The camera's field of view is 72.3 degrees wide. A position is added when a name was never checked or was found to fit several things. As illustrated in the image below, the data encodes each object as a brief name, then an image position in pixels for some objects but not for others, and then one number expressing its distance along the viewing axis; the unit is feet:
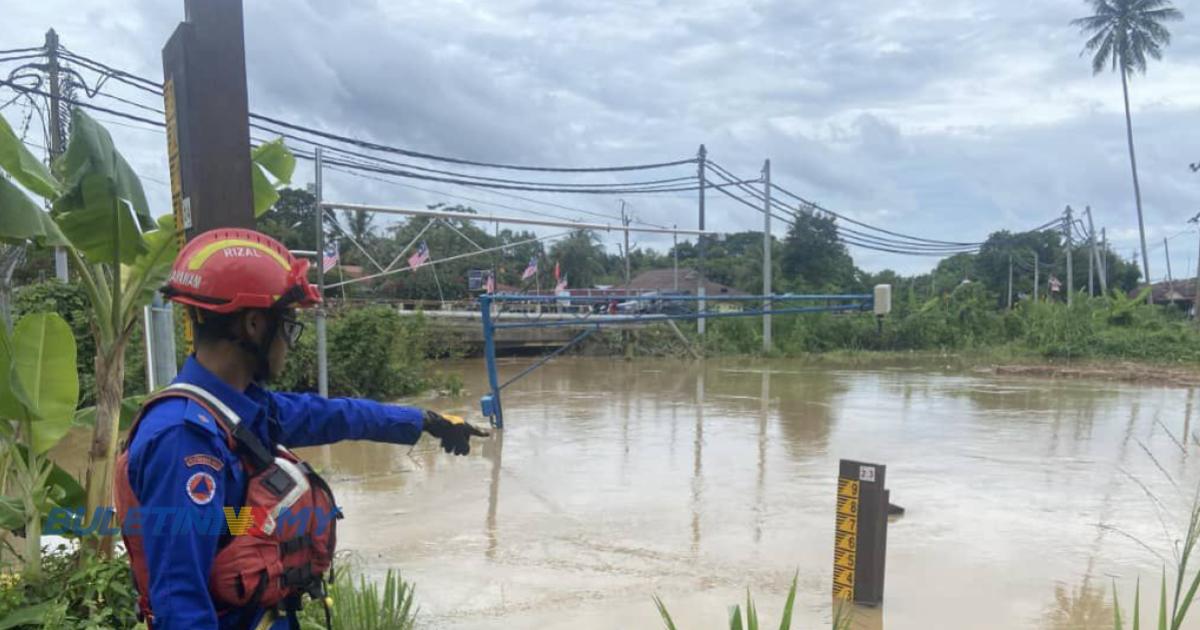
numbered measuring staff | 14.96
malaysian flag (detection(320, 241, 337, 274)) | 47.96
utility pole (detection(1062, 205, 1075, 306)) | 121.13
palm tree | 114.93
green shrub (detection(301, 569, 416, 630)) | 10.48
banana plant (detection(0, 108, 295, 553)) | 10.61
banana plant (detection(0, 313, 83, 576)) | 10.53
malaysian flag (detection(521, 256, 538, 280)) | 75.77
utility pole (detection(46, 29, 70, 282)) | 44.65
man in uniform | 4.80
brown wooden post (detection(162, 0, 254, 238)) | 8.79
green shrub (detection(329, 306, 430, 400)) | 44.57
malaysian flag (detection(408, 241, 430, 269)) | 55.72
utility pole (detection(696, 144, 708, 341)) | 83.20
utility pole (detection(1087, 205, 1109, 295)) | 119.34
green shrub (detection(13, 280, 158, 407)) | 35.01
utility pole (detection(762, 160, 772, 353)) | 84.84
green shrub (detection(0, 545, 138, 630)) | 9.36
